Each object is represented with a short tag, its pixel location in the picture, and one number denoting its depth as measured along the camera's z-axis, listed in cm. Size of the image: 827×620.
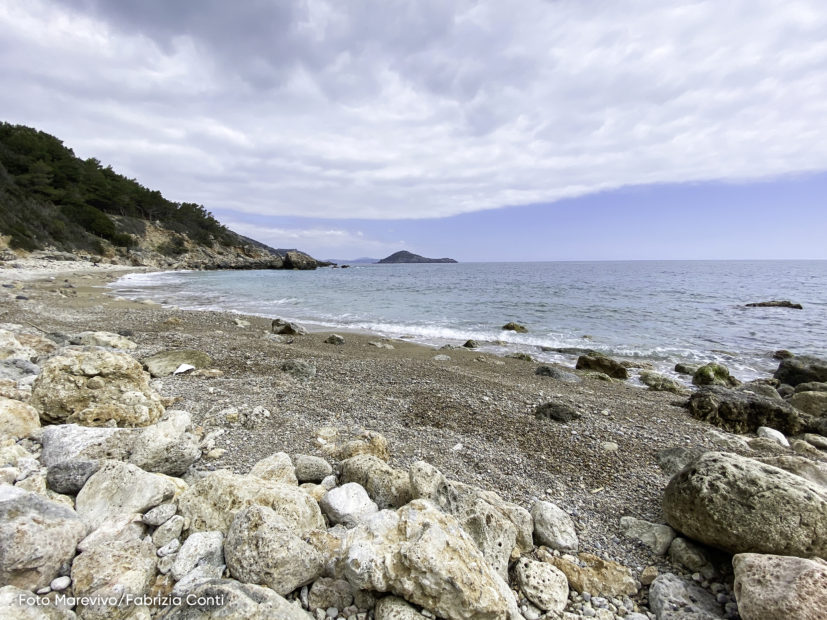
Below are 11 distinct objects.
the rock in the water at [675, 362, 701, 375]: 1132
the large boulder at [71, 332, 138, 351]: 811
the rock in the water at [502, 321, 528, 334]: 1706
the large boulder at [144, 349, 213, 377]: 675
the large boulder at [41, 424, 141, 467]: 338
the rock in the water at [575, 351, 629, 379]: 1071
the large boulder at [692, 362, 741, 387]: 1017
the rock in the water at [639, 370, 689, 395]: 935
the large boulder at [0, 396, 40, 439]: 375
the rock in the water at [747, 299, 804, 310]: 2780
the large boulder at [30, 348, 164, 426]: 427
